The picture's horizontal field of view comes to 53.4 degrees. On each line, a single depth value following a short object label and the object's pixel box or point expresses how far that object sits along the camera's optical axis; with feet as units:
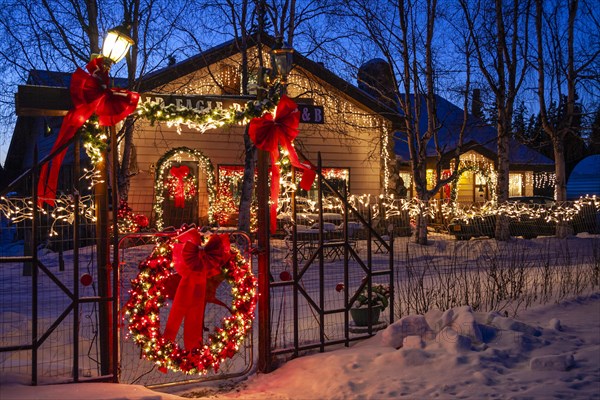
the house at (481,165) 86.43
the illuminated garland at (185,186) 59.92
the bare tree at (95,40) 49.95
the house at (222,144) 59.88
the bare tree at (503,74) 63.57
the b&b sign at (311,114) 23.68
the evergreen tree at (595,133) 67.00
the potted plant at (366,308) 24.76
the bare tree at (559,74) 67.46
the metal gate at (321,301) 21.99
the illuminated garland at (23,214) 21.84
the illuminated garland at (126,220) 48.80
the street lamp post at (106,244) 18.93
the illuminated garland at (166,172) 57.57
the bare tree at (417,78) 58.59
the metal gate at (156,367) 20.26
